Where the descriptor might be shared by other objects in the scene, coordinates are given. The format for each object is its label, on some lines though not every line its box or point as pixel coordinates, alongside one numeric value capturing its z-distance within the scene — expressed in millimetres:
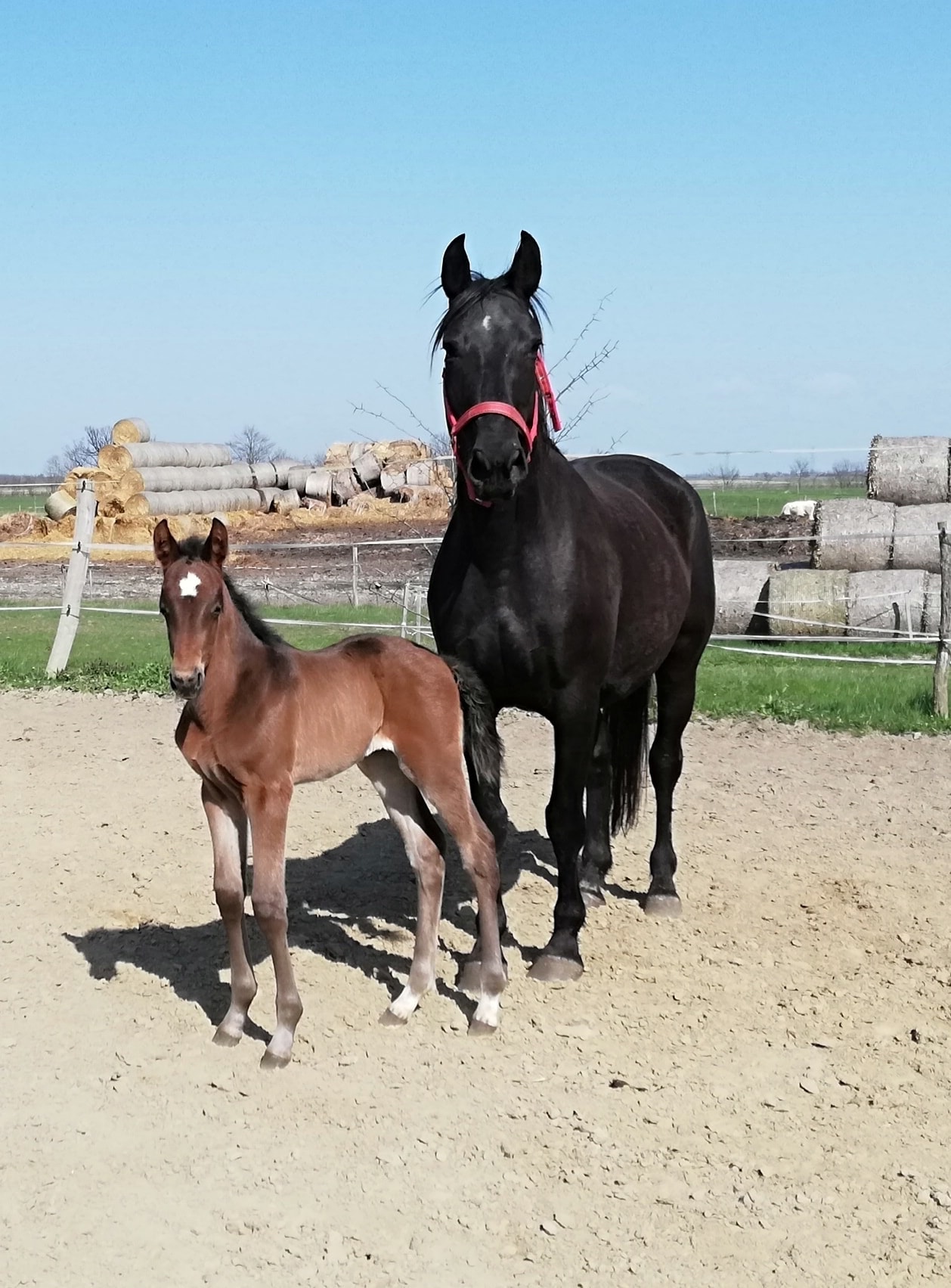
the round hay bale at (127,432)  31266
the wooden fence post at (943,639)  9383
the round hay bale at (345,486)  33656
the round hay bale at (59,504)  28781
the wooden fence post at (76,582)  11406
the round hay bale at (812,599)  12898
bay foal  4043
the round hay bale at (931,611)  12422
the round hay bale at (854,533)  14391
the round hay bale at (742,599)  13320
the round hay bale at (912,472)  15523
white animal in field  26878
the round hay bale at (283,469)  34469
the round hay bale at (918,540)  14125
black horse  4508
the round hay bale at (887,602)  12539
